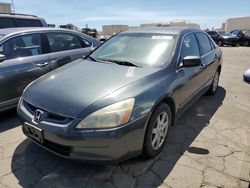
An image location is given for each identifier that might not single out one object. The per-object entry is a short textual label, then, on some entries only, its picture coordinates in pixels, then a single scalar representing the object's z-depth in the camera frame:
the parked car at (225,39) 17.76
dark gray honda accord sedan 1.79
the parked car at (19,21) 5.54
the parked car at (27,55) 3.04
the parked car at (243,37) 18.17
